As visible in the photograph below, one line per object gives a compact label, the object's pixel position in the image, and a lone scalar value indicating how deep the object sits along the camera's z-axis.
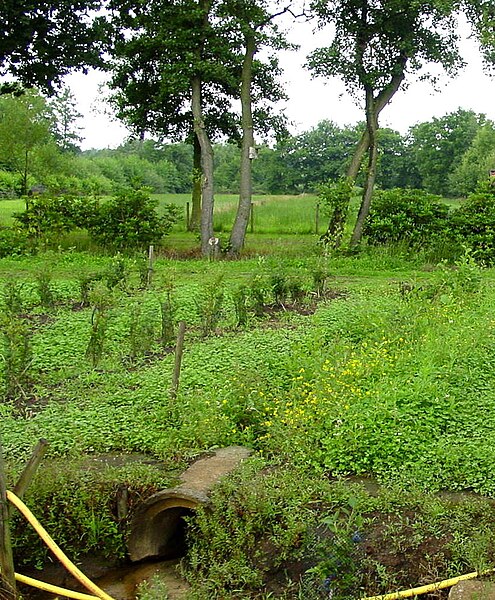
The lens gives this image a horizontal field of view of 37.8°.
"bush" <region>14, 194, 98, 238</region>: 15.47
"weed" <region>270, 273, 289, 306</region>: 9.52
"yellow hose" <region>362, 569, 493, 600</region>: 3.72
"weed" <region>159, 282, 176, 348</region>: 7.87
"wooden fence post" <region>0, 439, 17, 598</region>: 3.67
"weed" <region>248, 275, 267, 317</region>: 9.07
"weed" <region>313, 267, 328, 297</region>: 10.10
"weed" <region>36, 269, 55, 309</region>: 9.16
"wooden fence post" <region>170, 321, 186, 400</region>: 5.93
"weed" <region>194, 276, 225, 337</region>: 8.16
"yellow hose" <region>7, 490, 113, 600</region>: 3.80
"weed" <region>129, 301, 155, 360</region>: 7.38
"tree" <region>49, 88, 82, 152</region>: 56.75
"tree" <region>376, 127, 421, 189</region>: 52.62
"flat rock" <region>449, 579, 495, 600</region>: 3.53
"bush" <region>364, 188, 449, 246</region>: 15.74
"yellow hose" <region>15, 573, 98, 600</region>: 4.01
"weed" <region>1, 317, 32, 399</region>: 6.36
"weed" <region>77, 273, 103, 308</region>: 9.36
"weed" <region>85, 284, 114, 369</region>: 7.13
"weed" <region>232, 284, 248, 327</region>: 8.46
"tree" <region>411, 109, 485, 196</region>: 52.06
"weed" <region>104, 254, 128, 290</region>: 9.35
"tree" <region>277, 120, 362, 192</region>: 54.78
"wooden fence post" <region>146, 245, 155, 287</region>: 10.48
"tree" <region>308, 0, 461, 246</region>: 15.66
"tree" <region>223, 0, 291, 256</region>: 15.57
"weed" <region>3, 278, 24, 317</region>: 7.89
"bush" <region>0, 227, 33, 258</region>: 14.70
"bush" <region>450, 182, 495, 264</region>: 15.20
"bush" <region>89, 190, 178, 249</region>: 16.08
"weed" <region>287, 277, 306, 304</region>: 9.63
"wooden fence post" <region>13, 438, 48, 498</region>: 3.74
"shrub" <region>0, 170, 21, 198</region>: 30.38
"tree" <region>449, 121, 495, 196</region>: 43.97
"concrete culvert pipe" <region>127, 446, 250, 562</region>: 4.55
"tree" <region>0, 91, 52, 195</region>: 21.73
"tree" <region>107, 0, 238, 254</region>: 15.52
